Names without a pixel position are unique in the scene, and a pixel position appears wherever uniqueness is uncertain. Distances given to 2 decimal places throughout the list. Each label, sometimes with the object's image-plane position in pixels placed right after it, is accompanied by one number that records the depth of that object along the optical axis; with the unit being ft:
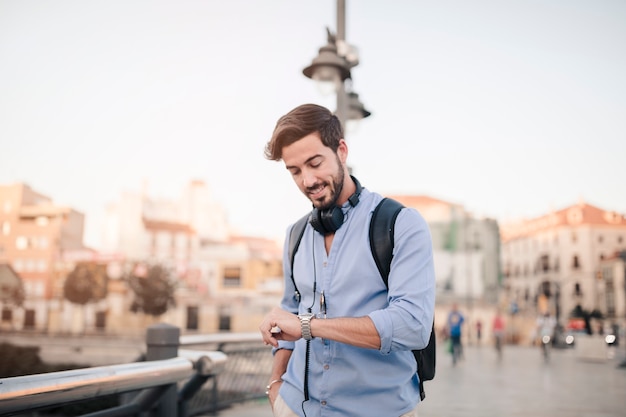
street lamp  19.70
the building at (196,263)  180.75
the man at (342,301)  4.96
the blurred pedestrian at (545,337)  65.28
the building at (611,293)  202.18
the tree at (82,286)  175.94
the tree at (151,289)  173.47
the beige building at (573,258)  215.31
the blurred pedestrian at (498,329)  71.21
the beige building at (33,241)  190.49
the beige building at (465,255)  181.34
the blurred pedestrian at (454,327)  55.72
